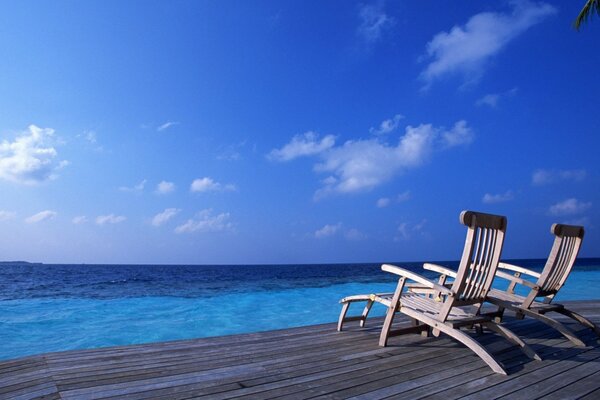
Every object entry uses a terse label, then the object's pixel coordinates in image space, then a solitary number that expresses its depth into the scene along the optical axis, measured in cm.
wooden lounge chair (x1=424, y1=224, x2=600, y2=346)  340
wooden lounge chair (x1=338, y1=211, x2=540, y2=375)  283
